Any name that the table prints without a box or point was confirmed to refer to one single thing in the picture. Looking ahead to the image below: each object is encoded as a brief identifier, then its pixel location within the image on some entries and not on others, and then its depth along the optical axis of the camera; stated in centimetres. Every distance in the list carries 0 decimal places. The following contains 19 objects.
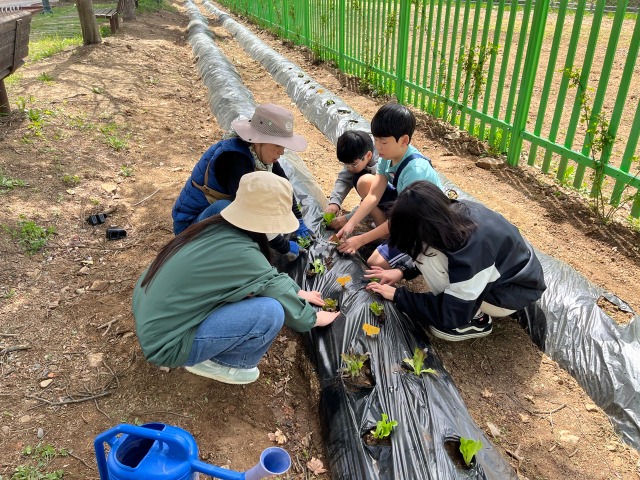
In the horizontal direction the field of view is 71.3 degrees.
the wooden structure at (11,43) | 454
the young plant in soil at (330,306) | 258
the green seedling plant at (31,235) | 317
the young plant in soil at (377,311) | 242
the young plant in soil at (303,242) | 309
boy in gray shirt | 334
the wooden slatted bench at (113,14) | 1080
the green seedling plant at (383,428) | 184
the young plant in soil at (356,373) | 210
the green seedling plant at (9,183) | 371
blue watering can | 133
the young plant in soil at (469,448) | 170
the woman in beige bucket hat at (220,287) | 183
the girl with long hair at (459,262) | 204
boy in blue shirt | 280
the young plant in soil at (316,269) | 289
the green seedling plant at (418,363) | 211
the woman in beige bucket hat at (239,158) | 258
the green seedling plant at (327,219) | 332
